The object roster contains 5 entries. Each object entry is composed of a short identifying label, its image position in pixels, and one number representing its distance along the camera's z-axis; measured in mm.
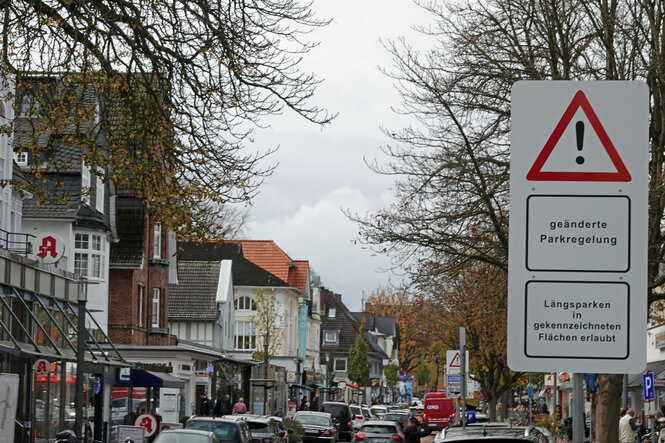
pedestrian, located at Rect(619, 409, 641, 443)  33531
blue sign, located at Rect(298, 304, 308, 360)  99250
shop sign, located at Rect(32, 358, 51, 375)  32469
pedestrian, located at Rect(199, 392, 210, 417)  51625
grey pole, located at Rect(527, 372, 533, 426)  52688
